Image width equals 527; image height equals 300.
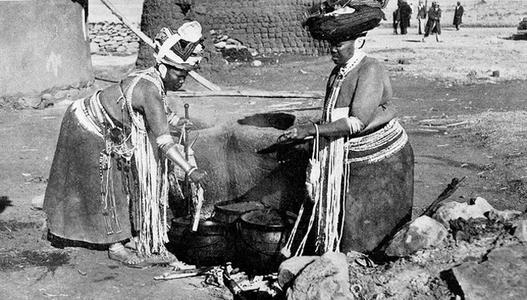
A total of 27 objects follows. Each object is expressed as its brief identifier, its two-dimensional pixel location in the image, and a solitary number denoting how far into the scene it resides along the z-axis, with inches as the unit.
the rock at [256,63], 668.1
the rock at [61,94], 480.2
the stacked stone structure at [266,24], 698.8
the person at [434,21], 1039.0
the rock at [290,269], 160.7
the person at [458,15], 1177.4
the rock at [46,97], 473.5
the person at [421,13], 1190.1
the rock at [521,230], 150.9
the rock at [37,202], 265.4
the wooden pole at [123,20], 483.6
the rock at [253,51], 701.3
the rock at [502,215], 160.9
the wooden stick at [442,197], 179.3
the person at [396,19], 1213.3
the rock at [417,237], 158.1
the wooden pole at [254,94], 372.2
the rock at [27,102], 466.6
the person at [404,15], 1186.0
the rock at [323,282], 150.2
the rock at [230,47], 687.9
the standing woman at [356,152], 168.7
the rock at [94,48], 897.3
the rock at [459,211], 167.8
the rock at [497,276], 137.9
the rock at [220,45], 685.3
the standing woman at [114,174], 203.3
